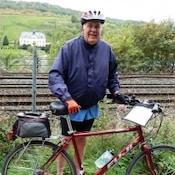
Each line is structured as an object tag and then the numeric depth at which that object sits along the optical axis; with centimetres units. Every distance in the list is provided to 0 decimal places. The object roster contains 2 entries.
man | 243
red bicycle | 252
